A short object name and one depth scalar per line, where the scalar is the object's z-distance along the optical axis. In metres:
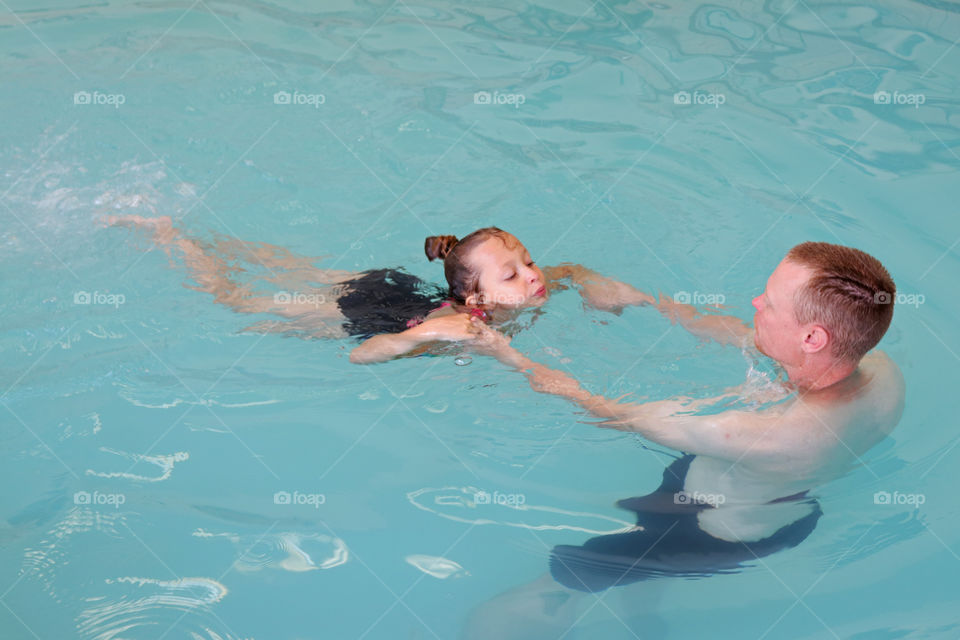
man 2.51
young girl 3.74
